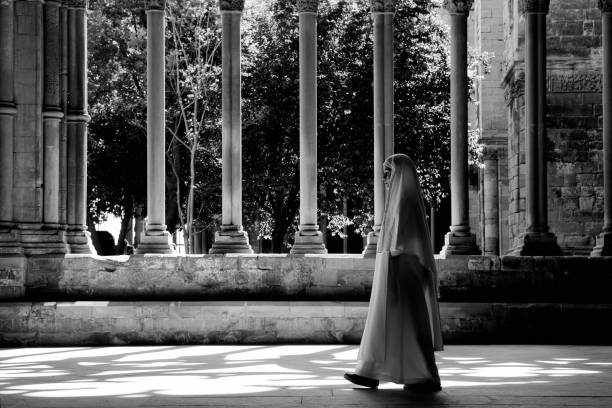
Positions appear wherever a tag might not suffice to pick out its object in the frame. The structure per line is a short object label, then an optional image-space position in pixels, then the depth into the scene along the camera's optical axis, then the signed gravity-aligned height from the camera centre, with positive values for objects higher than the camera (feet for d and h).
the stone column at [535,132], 62.90 +6.97
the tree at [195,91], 102.73 +16.66
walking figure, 32.58 -2.46
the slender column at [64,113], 62.90 +8.45
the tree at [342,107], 104.42 +14.73
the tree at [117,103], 112.47 +16.68
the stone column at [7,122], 59.47 +7.42
